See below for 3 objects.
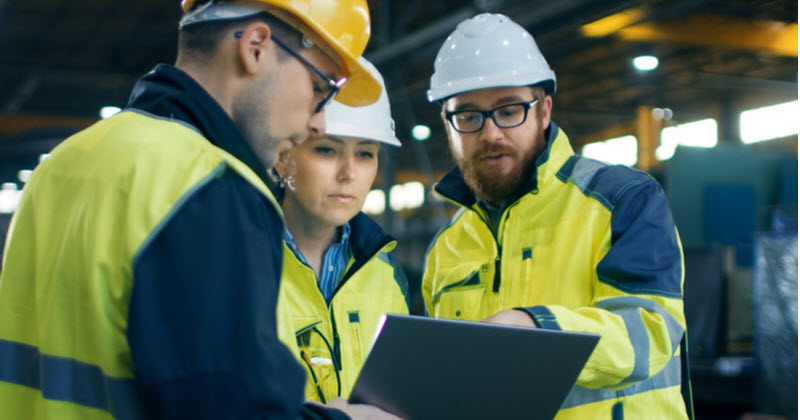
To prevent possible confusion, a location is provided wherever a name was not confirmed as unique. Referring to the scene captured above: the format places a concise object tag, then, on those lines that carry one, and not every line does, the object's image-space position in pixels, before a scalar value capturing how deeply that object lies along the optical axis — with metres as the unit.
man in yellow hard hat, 0.95
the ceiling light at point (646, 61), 10.51
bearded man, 1.74
